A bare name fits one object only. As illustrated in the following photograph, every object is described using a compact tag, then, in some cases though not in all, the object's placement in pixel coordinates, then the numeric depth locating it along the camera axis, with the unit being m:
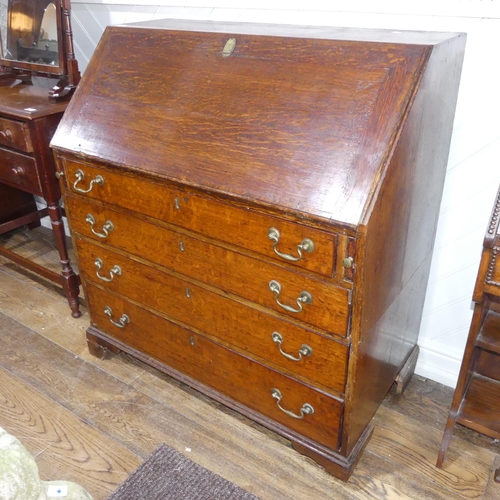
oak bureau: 1.18
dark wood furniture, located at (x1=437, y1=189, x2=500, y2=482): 1.19
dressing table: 1.92
